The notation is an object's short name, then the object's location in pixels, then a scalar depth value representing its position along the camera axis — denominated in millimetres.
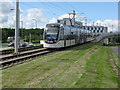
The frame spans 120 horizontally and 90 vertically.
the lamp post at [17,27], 16380
